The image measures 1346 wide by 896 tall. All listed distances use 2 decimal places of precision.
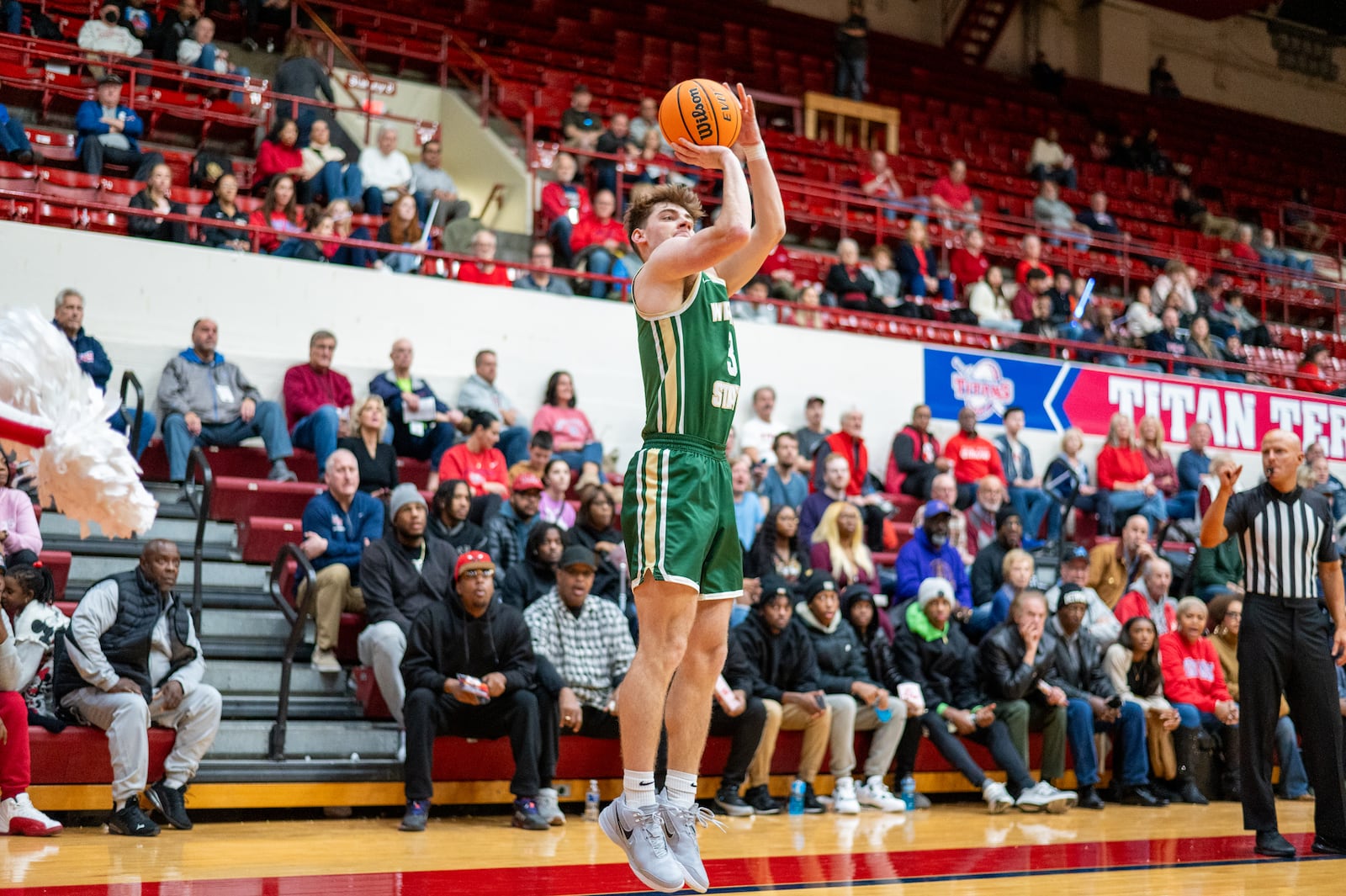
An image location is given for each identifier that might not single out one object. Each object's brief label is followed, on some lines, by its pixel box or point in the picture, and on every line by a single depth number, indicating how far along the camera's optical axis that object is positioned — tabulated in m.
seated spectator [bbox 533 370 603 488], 10.28
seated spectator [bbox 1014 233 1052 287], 14.64
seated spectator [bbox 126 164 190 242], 10.09
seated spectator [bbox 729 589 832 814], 8.02
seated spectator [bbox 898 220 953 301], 13.84
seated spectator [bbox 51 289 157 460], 8.80
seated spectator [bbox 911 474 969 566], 10.70
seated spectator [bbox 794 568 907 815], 8.11
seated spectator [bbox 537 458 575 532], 9.12
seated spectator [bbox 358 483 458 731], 7.23
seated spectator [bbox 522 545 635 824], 7.56
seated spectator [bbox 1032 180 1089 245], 16.67
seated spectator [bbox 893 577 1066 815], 8.35
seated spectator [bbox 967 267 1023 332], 14.03
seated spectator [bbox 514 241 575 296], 11.41
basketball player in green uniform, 3.94
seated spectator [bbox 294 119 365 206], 11.55
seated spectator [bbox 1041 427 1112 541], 11.95
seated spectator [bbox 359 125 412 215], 12.16
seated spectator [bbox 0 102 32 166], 10.45
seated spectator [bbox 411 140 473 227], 11.96
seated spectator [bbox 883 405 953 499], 11.62
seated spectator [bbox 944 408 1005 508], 11.93
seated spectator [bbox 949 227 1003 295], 14.58
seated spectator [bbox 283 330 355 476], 9.38
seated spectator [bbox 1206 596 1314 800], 9.36
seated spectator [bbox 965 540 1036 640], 9.45
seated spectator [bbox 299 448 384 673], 7.69
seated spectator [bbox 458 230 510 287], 11.33
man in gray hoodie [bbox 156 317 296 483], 9.02
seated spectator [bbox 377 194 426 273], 11.04
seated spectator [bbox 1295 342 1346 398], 14.91
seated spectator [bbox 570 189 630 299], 11.81
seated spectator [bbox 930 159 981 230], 15.12
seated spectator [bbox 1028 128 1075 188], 18.39
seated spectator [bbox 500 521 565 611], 8.08
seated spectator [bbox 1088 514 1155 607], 10.31
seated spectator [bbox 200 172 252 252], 10.43
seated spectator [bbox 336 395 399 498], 8.87
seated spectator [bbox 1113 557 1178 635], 10.00
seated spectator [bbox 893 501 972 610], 9.74
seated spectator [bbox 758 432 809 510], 10.54
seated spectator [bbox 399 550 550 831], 6.93
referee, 5.89
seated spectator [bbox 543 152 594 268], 12.14
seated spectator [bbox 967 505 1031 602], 9.95
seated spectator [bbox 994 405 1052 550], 11.59
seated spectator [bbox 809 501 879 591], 9.62
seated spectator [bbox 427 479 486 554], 8.24
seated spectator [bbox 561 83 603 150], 13.84
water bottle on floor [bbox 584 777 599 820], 7.41
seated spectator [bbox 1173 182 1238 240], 18.88
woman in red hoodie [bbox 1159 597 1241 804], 9.27
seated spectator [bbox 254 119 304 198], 11.46
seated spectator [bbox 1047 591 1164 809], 8.73
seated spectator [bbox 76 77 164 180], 10.95
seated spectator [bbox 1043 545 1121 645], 9.50
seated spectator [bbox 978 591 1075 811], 8.66
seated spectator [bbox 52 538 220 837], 6.23
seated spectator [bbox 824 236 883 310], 13.20
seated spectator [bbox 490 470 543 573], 8.50
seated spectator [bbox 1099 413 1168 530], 11.99
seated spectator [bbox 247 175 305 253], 10.78
